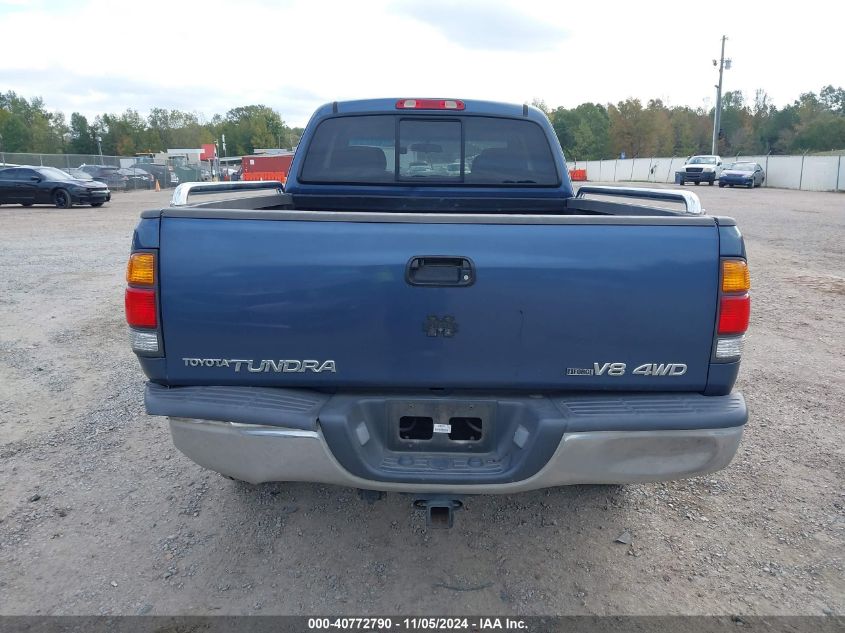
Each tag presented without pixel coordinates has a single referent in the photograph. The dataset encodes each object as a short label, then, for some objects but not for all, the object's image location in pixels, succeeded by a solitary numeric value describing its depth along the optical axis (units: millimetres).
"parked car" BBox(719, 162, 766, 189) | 35750
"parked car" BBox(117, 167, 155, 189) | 36562
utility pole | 51934
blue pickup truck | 2322
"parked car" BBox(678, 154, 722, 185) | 38438
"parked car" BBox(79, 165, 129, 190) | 34188
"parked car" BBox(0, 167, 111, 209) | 20891
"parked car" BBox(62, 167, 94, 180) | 28589
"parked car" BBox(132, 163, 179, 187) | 42250
